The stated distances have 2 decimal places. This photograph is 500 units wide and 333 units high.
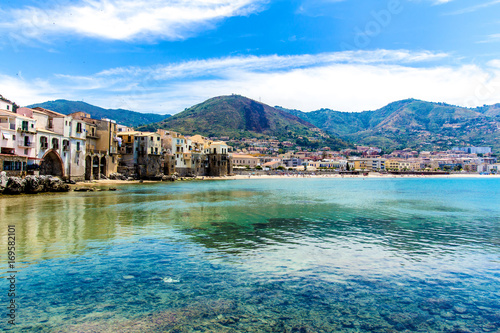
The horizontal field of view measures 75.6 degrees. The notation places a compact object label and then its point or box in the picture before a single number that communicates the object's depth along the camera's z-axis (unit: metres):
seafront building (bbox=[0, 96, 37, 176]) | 38.53
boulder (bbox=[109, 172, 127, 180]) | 64.36
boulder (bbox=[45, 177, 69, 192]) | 41.66
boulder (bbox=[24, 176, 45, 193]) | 38.75
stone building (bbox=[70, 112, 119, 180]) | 57.84
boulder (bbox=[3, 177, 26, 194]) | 36.84
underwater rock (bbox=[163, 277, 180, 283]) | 10.27
